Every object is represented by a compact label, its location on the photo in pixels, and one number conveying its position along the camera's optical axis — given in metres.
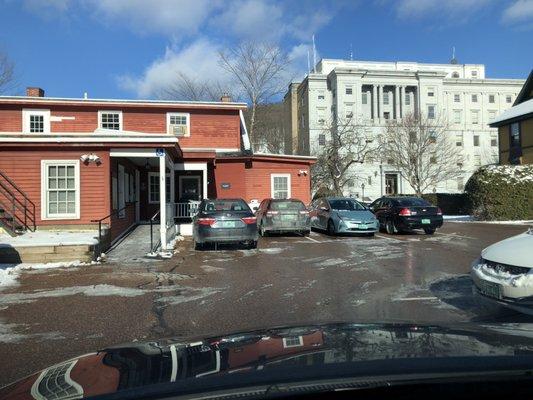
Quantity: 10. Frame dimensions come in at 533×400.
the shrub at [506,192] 25.36
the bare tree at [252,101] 43.66
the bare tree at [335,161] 45.59
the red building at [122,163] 15.73
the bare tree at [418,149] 50.00
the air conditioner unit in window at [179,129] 25.39
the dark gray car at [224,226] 14.10
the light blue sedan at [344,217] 17.67
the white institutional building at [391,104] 72.38
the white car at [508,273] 5.80
